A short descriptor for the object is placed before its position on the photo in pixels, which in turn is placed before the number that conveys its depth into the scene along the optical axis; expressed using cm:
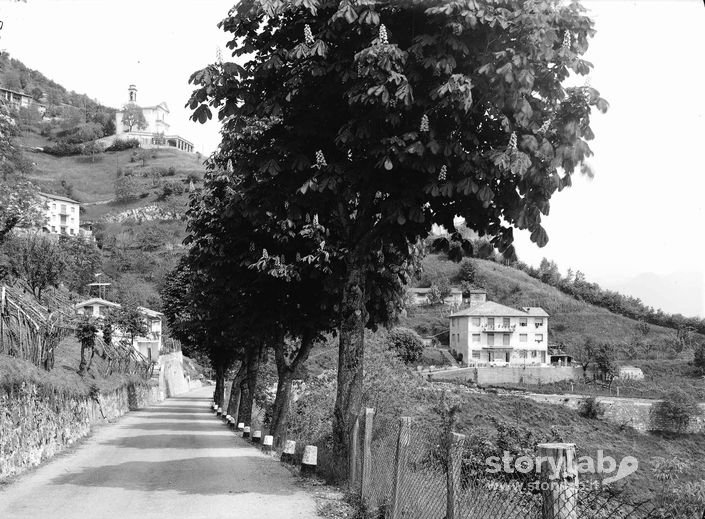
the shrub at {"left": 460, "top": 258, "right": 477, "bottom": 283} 13462
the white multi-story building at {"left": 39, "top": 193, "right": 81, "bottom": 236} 12581
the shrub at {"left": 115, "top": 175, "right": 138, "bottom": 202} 16088
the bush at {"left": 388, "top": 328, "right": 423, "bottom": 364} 8619
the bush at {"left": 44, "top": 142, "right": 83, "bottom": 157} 19162
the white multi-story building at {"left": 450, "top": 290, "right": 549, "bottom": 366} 10212
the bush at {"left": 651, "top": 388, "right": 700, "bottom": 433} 5200
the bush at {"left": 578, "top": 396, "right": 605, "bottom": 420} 6069
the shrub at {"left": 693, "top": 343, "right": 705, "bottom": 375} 6440
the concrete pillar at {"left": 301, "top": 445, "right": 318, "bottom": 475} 1180
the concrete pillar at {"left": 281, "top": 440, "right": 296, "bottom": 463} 1419
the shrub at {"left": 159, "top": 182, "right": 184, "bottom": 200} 15638
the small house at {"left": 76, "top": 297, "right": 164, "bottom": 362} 6562
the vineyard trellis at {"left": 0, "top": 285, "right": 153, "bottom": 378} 1574
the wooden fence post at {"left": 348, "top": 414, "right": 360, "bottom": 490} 996
